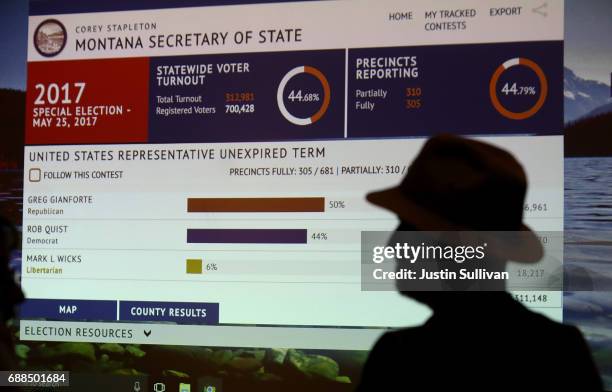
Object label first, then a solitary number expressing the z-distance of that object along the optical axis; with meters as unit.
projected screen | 5.06
